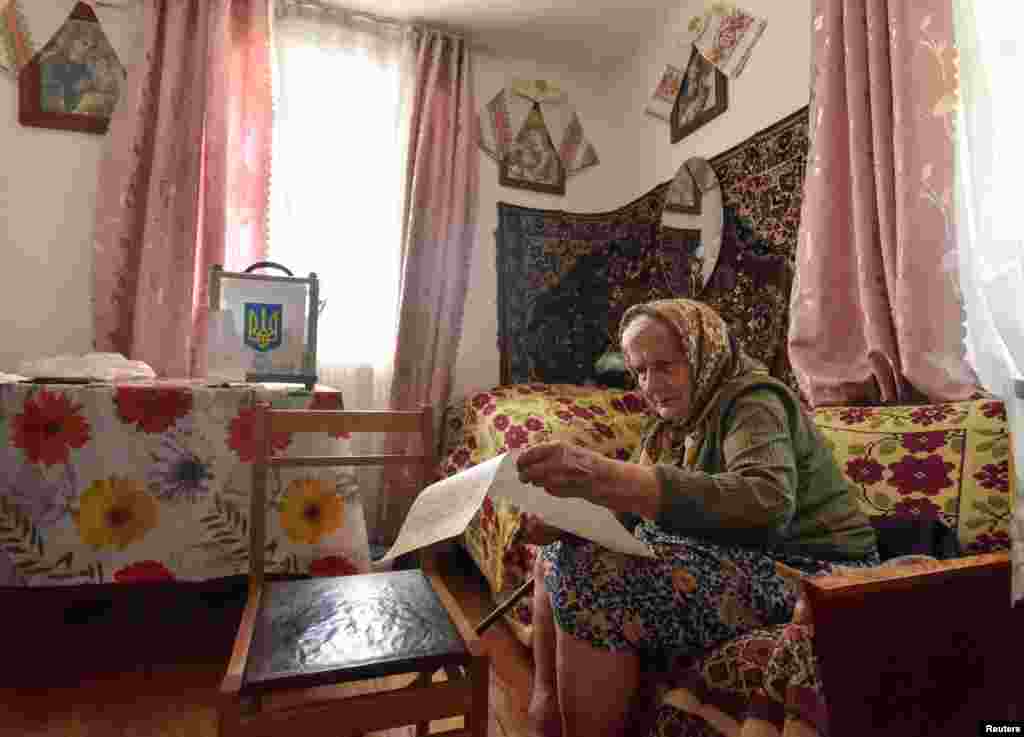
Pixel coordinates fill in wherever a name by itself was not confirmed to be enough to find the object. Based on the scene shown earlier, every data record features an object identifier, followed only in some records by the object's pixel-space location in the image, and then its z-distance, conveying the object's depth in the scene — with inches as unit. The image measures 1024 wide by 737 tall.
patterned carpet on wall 102.4
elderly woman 31.0
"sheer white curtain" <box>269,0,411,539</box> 93.7
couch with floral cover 27.4
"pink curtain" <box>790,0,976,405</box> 50.3
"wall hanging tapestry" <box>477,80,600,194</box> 107.3
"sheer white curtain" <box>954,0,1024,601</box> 46.0
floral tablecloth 51.5
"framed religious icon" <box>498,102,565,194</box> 108.1
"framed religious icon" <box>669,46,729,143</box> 85.7
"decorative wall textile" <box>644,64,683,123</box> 97.7
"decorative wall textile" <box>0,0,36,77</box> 80.9
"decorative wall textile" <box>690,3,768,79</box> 80.9
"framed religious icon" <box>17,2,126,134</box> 82.1
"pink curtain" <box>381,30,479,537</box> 97.7
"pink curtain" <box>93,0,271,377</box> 82.8
